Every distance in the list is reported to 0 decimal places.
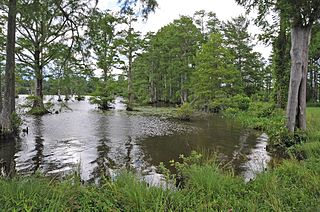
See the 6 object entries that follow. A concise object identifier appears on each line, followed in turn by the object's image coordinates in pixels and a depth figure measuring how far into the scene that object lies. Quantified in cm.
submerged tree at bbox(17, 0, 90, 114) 1805
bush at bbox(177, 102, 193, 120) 1675
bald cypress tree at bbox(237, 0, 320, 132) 774
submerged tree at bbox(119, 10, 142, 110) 2431
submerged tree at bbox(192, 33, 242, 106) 2097
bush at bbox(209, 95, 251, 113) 2067
